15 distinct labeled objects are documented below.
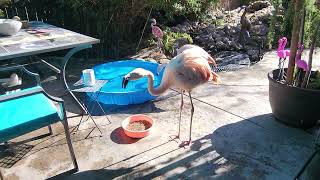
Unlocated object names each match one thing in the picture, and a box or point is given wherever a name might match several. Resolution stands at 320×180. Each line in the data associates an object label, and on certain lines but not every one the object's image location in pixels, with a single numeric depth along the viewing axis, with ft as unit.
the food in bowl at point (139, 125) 9.13
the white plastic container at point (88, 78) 9.21
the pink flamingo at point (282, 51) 9.03
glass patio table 7.38
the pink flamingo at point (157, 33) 13.94
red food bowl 8.79
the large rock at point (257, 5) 21.26
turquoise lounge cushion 6.49
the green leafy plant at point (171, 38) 15.82
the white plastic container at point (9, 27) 8.64
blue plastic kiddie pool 10.47
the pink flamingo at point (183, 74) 8.18
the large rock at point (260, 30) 17.66
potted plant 8.28
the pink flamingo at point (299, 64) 8.63
